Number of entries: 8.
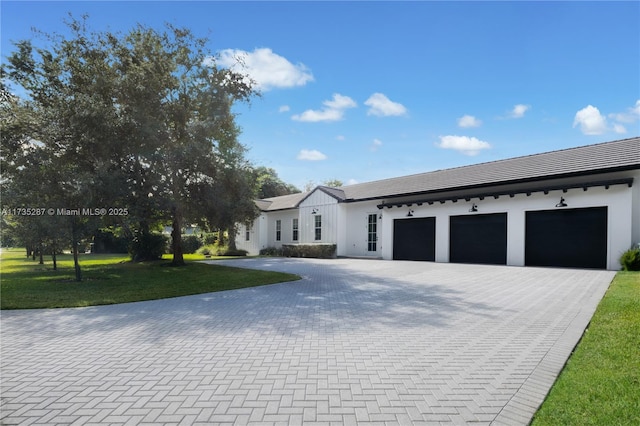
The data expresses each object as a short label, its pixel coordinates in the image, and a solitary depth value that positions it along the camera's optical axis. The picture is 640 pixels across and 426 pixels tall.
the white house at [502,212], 13.19
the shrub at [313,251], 23.05
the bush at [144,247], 20.52
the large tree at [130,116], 11.87
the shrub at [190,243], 30.66
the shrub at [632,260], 12.02
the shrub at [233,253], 29.17
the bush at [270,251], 27.49
